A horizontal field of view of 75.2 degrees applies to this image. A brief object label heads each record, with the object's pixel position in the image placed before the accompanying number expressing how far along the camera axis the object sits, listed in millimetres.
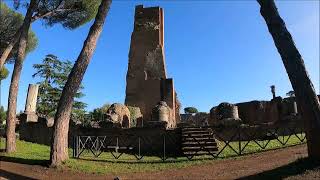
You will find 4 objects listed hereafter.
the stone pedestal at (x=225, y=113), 9964
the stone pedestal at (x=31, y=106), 10011
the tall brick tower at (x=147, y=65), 13329
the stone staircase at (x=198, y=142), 7771
